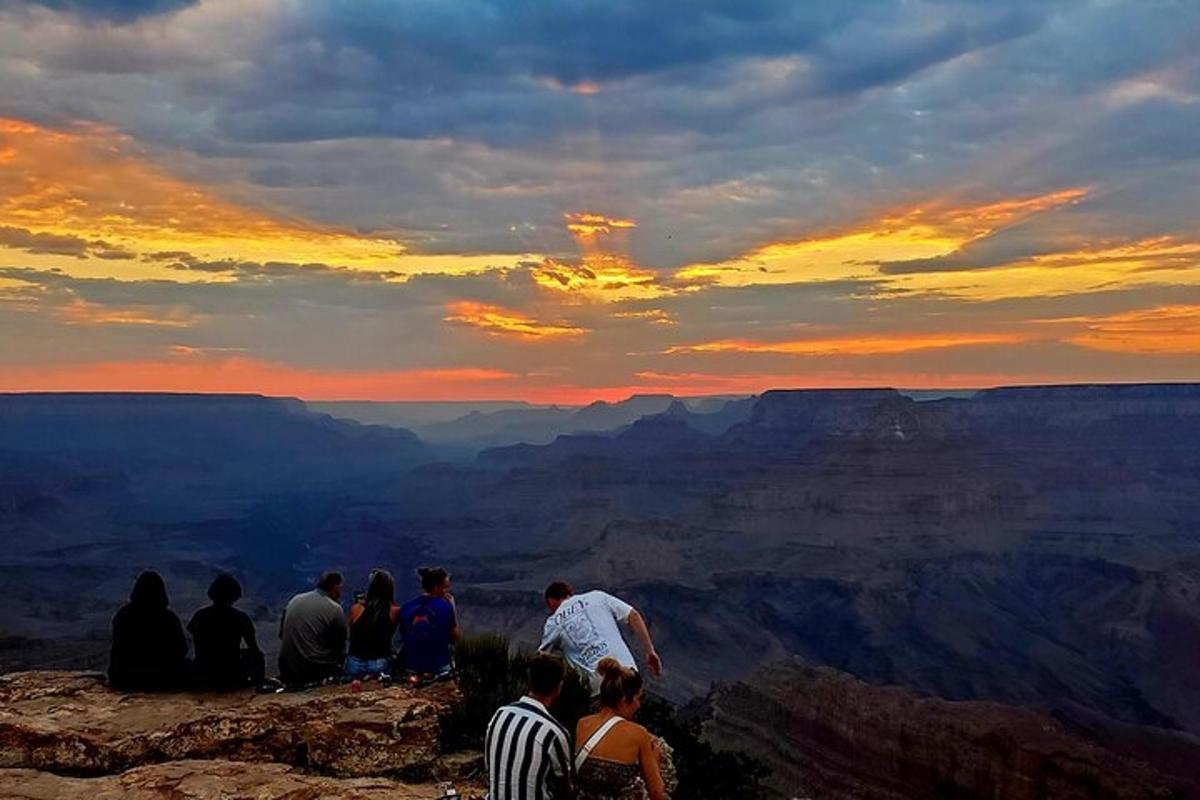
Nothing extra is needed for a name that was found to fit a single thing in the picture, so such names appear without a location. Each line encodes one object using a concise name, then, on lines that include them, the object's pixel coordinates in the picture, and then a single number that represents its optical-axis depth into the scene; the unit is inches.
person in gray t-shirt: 415.5
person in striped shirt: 223.9
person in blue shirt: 403.2
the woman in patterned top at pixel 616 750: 226.5
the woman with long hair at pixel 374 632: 408.2
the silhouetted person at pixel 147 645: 400.5
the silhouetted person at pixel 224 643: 396.5
